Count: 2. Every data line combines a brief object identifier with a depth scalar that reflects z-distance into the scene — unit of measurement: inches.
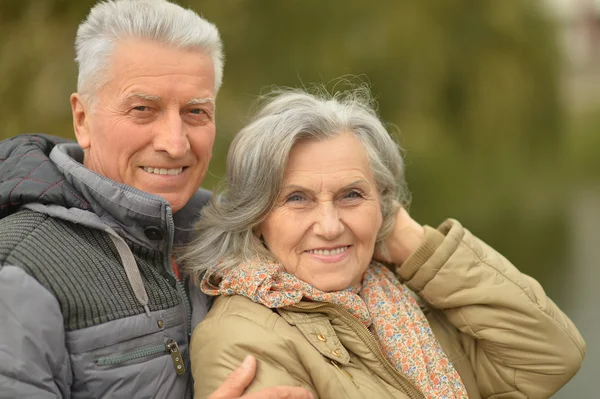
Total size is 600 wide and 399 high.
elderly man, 71.7
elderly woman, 79.7
